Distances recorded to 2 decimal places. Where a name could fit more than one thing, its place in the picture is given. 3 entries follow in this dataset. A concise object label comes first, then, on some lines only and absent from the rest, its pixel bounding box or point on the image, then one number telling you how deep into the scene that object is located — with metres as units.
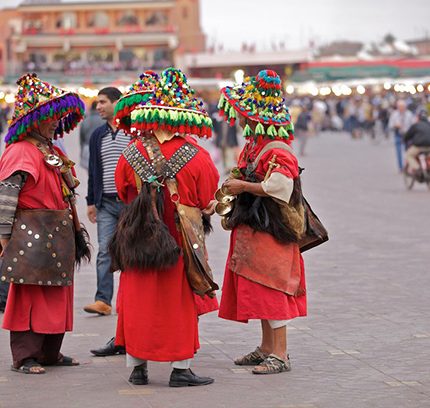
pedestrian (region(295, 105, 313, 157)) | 36.78
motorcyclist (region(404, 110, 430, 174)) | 22.42
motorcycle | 22.39
